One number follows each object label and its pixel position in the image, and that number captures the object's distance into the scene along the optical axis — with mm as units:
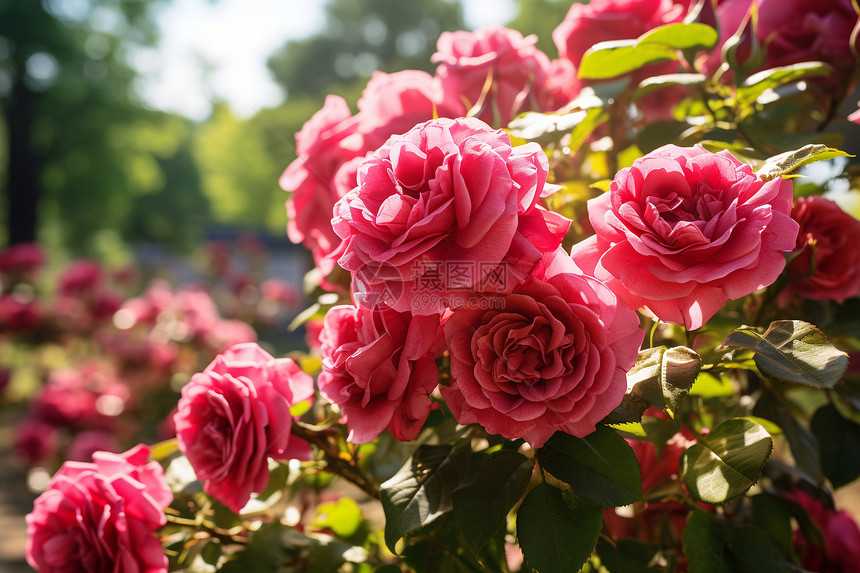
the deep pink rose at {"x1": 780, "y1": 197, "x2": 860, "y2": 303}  562
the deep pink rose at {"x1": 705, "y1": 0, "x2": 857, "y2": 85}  665
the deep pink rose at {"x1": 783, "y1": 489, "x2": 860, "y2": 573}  668
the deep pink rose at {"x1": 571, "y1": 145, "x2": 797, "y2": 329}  381
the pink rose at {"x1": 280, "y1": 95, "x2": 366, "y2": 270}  636
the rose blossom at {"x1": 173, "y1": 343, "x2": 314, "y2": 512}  515
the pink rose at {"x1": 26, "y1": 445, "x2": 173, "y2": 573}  556
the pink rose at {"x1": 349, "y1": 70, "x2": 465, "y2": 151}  619
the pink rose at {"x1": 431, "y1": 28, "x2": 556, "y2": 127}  647
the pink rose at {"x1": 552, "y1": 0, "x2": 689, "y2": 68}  715
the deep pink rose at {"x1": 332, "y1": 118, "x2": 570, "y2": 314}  371
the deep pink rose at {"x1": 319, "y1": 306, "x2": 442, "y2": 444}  412
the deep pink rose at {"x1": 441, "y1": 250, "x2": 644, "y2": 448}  374
